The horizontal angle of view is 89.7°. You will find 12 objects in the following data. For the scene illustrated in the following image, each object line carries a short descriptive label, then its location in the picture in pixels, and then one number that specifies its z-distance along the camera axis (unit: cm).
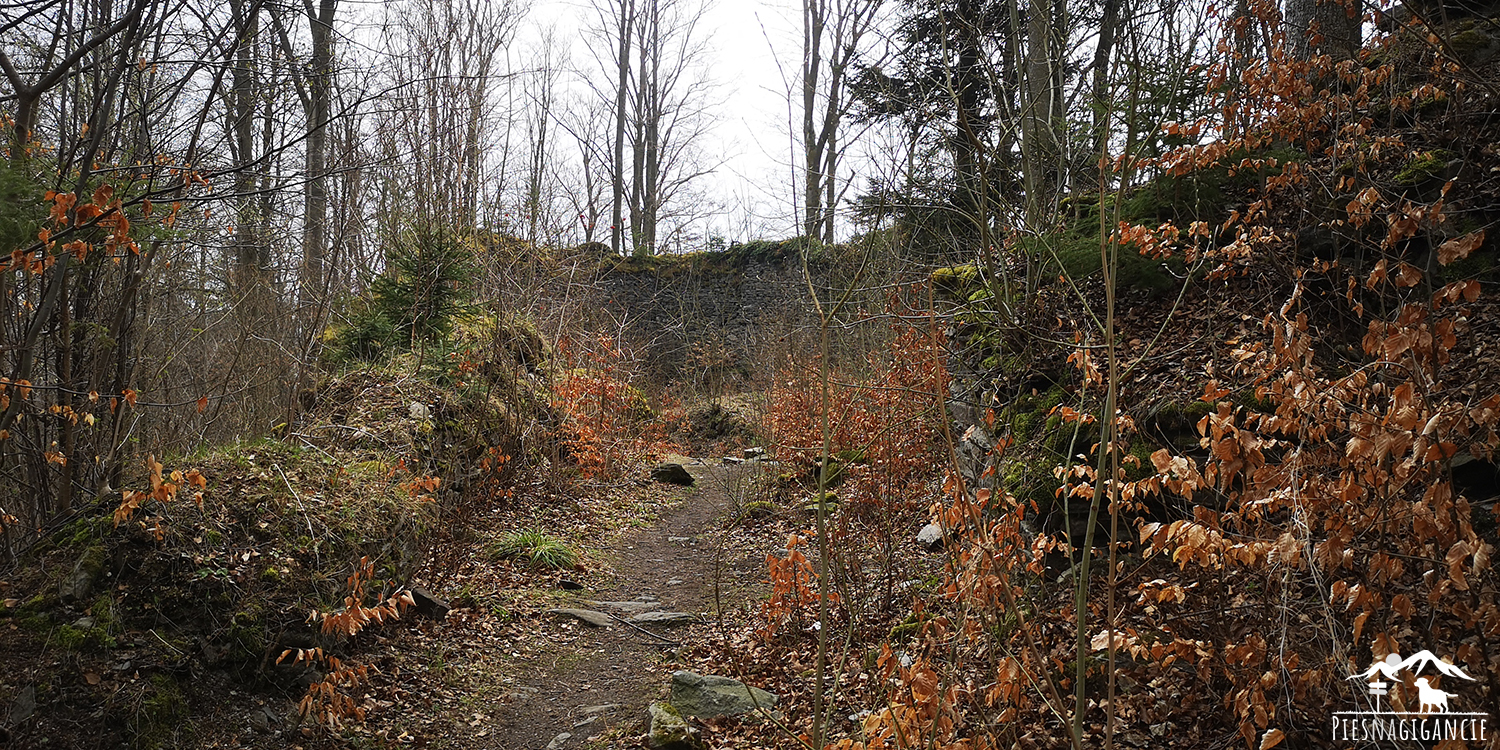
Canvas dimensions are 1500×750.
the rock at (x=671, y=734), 383
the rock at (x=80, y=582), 357
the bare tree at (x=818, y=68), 1292
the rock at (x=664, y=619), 571
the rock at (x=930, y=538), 569
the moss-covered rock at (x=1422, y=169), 414
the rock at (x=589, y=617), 572
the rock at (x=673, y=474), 1069
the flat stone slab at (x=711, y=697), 417
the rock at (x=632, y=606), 605
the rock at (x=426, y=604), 521
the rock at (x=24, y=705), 312
